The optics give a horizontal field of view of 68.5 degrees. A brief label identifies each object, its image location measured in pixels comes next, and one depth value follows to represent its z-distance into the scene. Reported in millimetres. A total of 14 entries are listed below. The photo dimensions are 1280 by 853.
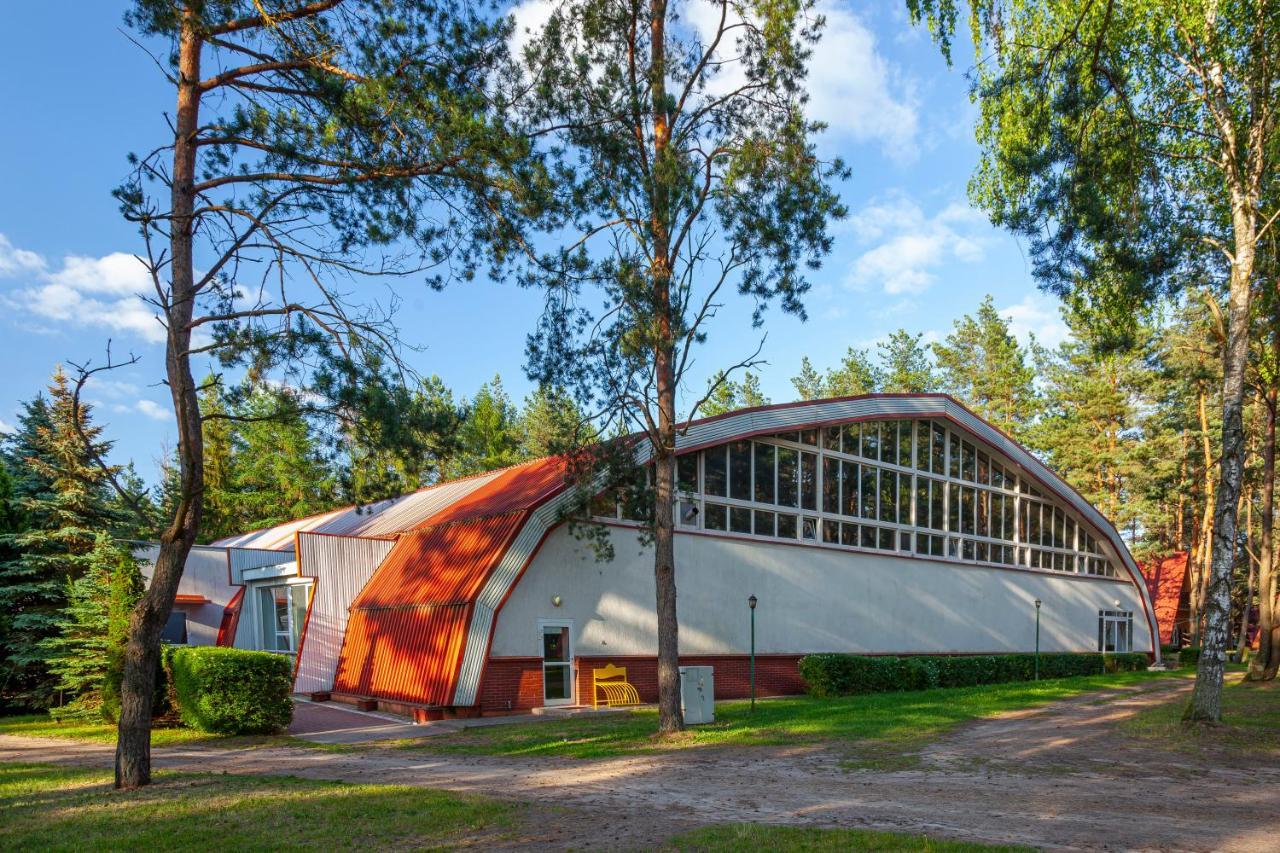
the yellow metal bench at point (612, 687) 18422
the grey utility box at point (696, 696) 14883
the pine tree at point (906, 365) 58406
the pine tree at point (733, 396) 55312
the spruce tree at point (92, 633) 16812
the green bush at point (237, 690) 14344
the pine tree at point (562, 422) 14664
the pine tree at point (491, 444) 47406
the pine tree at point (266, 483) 43906
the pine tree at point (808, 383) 59781
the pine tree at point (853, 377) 58125
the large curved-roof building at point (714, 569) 17734
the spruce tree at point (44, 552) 19641
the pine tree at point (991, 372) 56000
